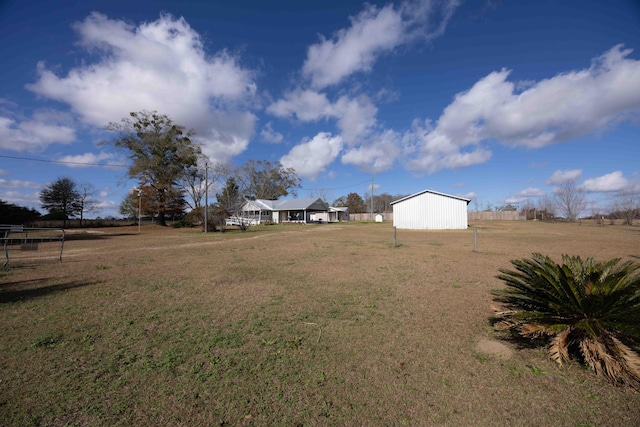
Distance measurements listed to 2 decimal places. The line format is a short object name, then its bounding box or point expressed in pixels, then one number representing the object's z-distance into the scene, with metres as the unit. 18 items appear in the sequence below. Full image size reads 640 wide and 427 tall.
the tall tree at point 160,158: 37.84
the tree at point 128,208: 54.08
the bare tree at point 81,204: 45.89
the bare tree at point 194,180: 41.67
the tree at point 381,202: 85.00
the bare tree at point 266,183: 64.56
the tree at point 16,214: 27.30
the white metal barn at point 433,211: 28.56
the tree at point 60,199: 43.09
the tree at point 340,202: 87.12
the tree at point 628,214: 41.25
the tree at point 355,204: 83.50
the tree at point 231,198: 37.08
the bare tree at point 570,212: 54.12
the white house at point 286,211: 51.18
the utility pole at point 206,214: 27.69
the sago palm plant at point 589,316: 2.96
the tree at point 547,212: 55.41
